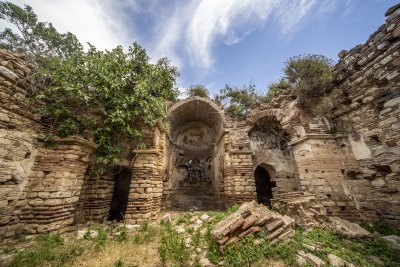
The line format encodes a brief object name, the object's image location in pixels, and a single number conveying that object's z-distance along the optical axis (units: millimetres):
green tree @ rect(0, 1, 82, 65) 11133
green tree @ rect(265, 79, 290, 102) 8211
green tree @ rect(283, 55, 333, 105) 6758
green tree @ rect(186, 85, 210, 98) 9023
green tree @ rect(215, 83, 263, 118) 8258
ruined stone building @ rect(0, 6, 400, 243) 3885
